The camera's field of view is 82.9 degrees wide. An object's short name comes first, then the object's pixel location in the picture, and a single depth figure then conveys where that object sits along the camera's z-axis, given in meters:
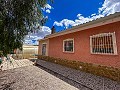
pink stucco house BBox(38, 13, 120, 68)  4.26
